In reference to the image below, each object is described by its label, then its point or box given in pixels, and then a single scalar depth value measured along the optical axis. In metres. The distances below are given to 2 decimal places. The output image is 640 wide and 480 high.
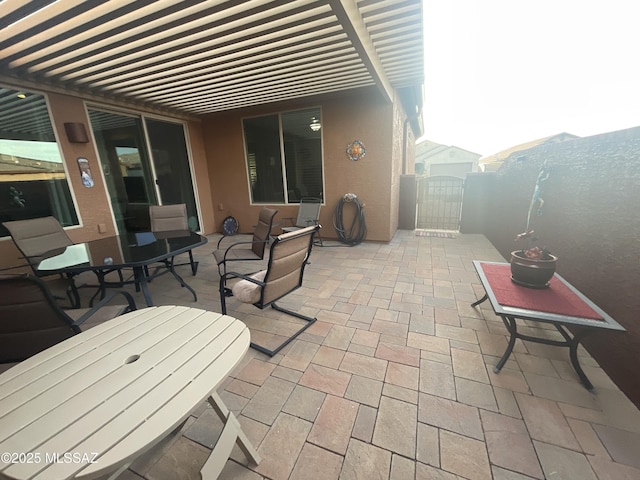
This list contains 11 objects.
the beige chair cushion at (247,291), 1.87
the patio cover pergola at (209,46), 2.20
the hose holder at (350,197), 4.80
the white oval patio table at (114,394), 0.63
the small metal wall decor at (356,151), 4.64
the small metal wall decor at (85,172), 3.81
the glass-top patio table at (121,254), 2.07
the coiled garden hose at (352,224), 4.82
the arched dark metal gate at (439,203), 5.88
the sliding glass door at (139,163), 4.29
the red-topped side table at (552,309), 1.44
